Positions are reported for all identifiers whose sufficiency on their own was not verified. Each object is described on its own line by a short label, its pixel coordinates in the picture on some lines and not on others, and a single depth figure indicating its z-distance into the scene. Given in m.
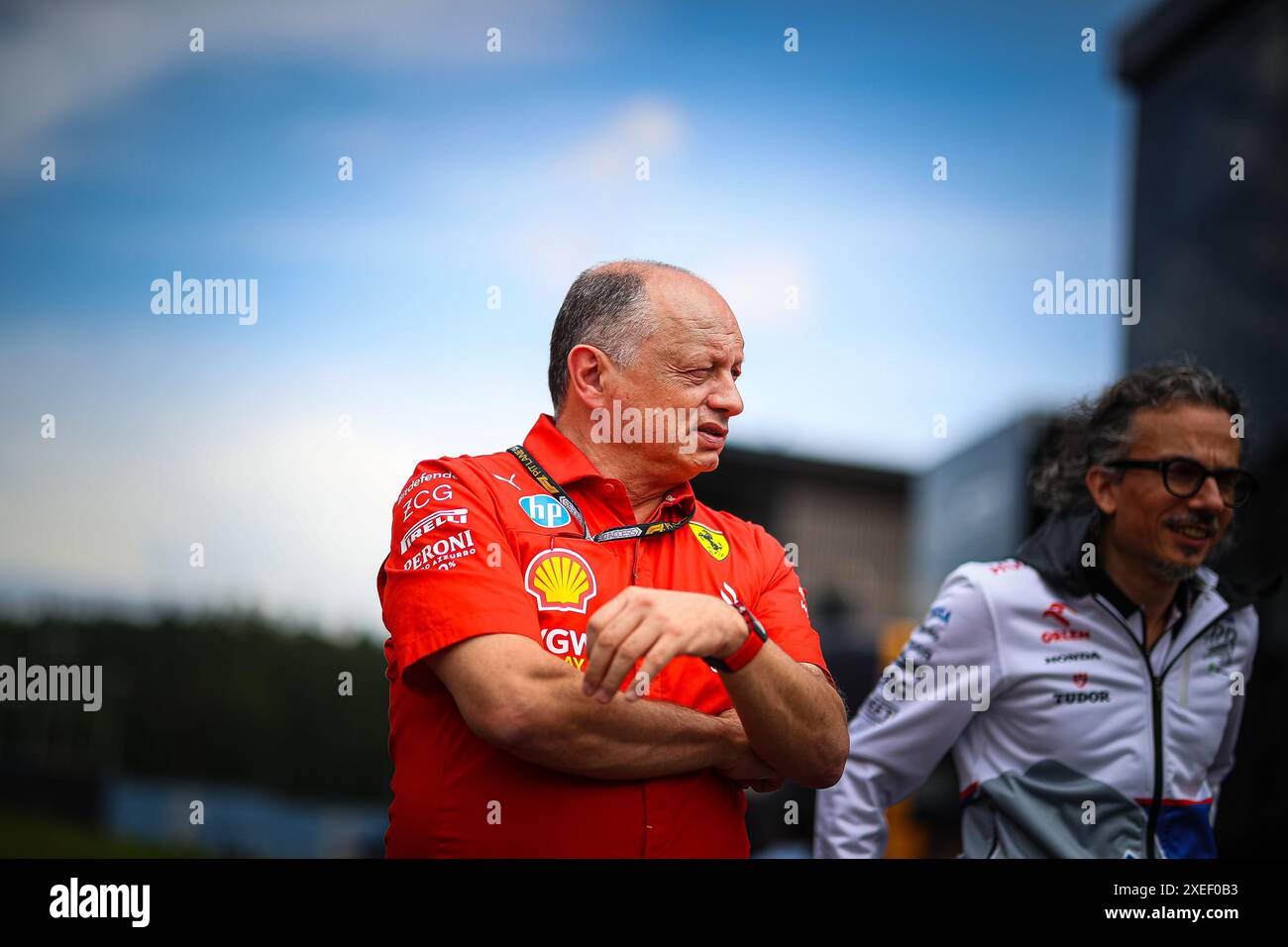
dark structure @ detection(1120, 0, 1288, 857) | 5.18
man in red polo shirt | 1.70
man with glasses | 2.48
